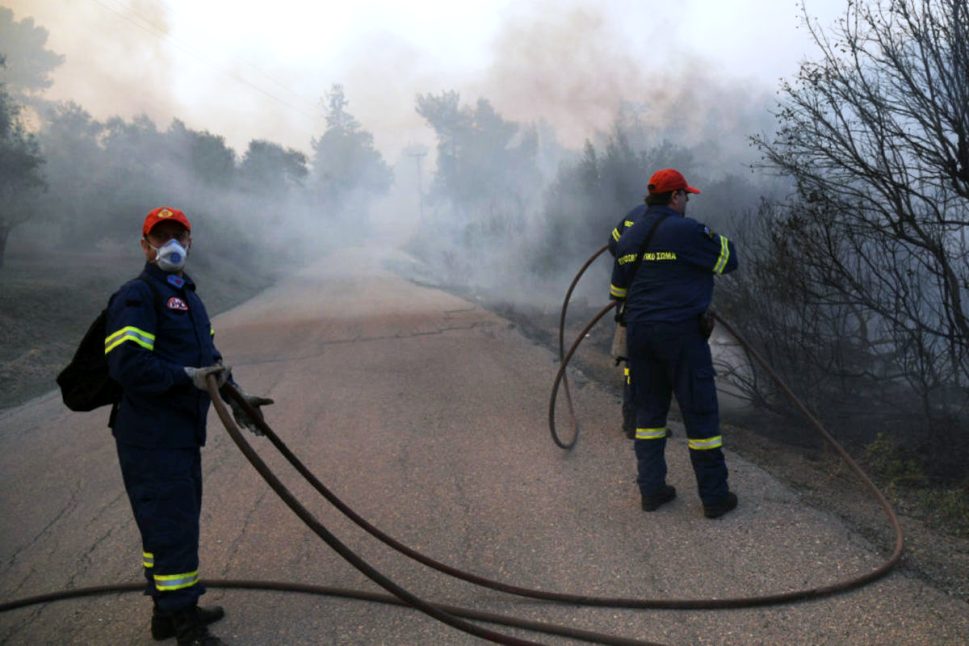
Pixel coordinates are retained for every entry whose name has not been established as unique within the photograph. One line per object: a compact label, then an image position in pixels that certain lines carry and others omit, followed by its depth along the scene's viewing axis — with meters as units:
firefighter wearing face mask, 2.79
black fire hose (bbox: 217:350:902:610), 2.96
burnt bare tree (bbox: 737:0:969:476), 4.65
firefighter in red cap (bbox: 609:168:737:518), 3.85
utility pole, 60.67
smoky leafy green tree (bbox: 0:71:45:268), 17.72
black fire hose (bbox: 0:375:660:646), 2.51
